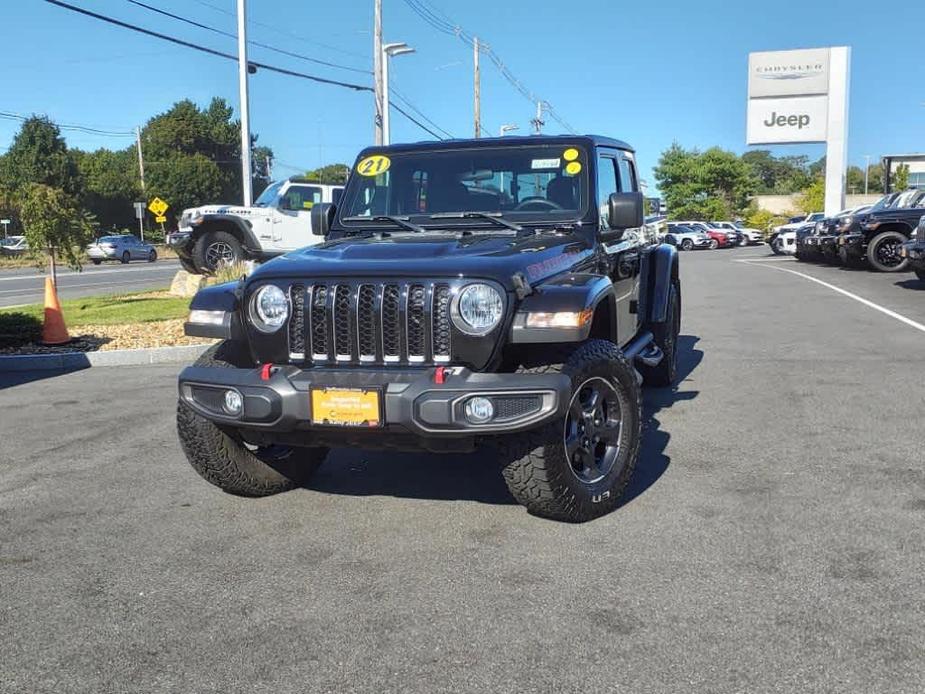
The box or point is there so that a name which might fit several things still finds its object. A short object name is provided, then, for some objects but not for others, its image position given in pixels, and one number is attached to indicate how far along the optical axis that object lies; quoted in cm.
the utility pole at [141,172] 7061
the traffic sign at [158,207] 4858
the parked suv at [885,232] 1898
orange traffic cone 1045
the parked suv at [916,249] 1495
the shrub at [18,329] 1034
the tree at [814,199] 6656
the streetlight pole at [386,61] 2888
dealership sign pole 4747
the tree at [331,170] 9812
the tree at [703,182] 7450
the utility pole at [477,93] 4606
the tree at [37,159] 6475
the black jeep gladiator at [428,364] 377
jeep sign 4988
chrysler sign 4916
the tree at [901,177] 6807
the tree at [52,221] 1399
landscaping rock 1762
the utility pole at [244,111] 2198
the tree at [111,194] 7138
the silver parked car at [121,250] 4253
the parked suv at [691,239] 4834
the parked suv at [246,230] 1719
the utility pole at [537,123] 6238
